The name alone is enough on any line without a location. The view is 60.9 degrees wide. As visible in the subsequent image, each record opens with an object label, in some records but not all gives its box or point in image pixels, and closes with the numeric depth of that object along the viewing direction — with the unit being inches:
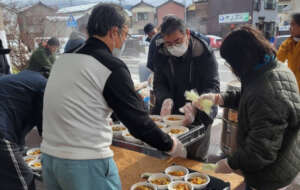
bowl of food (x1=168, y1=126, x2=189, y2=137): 79.5
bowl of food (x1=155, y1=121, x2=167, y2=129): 89.2
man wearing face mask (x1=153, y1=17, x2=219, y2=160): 85.7
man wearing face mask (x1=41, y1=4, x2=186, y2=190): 46.5
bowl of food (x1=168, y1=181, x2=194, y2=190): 67.5
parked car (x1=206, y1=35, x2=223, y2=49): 639.9
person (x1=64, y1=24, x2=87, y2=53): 108.5
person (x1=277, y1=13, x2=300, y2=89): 146.0
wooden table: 82.5
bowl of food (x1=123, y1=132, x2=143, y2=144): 77.3
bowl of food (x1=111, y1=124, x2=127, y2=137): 85.7
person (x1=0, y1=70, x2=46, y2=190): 70.5
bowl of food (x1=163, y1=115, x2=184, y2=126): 87.2
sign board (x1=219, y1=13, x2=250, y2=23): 856.9
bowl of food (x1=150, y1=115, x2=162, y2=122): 94.8
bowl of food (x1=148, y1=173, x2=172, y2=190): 69.3
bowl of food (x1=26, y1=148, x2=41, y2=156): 97.7
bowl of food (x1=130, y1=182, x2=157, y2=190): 69.4
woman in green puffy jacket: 47.0
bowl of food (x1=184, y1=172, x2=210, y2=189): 68.0
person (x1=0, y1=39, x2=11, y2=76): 136.6
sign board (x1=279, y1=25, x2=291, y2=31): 908.6
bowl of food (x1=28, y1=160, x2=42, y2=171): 81.4
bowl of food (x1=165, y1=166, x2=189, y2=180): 74.2
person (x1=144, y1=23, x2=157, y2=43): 190.2
